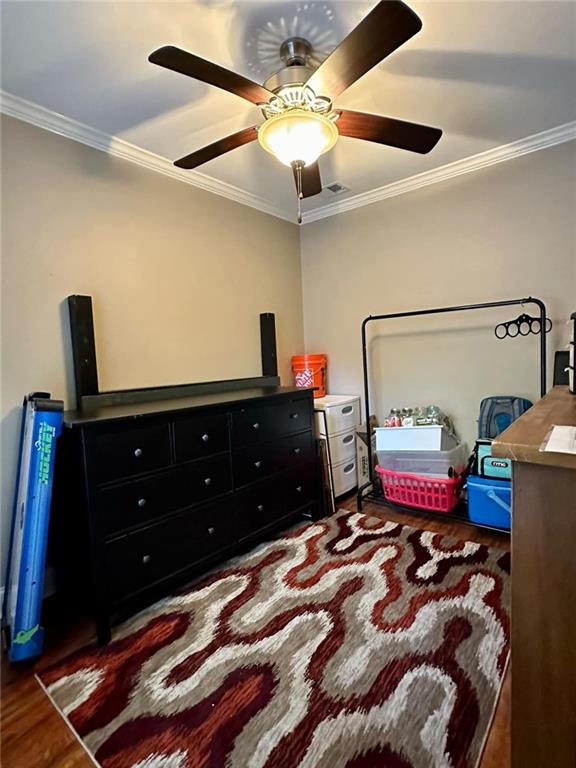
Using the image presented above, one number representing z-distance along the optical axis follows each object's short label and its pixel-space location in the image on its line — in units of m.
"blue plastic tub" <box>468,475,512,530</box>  2.29
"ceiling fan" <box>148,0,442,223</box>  1.14
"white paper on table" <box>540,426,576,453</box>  0.87
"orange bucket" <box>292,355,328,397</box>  3.31
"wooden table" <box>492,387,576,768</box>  0.90
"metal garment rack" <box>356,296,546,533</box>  2.27
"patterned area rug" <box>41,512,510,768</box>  1.15
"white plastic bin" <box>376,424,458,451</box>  2.54
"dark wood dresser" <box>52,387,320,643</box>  1.60
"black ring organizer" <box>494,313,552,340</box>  2.44
